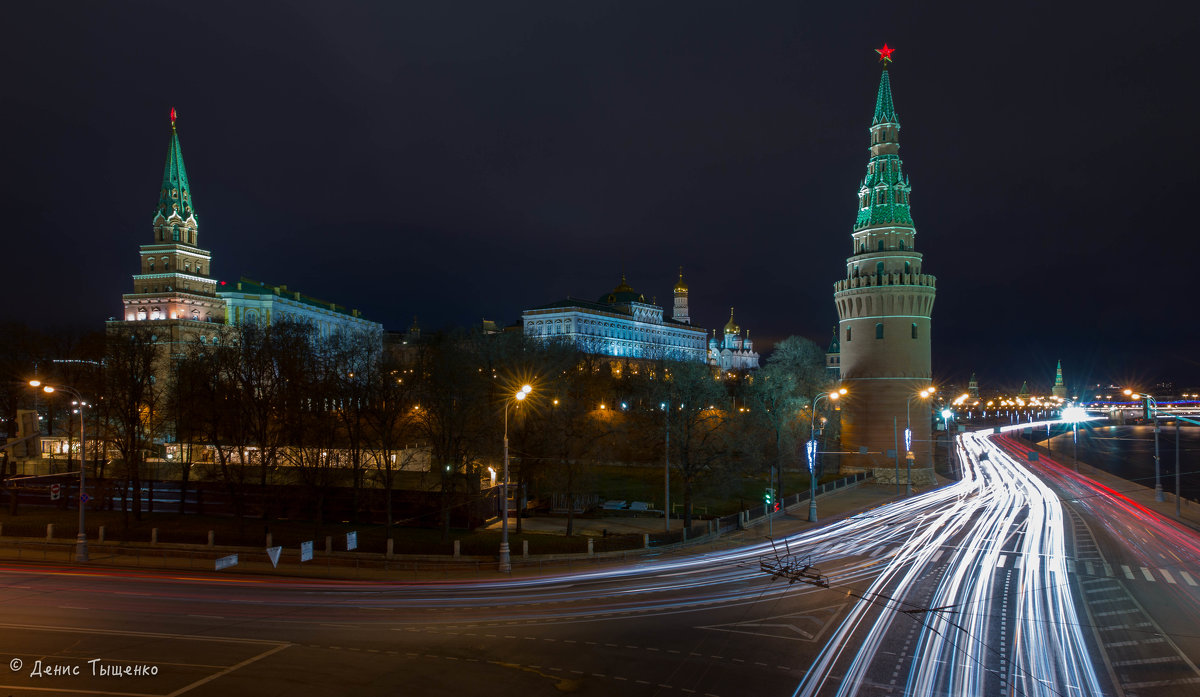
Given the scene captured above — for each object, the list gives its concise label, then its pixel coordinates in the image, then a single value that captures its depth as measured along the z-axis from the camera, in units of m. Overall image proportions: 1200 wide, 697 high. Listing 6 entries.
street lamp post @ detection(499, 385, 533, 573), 28.62
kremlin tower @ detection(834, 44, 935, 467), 61.25
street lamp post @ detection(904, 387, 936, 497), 56.65
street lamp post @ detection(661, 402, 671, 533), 34.56
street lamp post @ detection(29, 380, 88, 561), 30.98
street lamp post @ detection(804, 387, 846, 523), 41.04
